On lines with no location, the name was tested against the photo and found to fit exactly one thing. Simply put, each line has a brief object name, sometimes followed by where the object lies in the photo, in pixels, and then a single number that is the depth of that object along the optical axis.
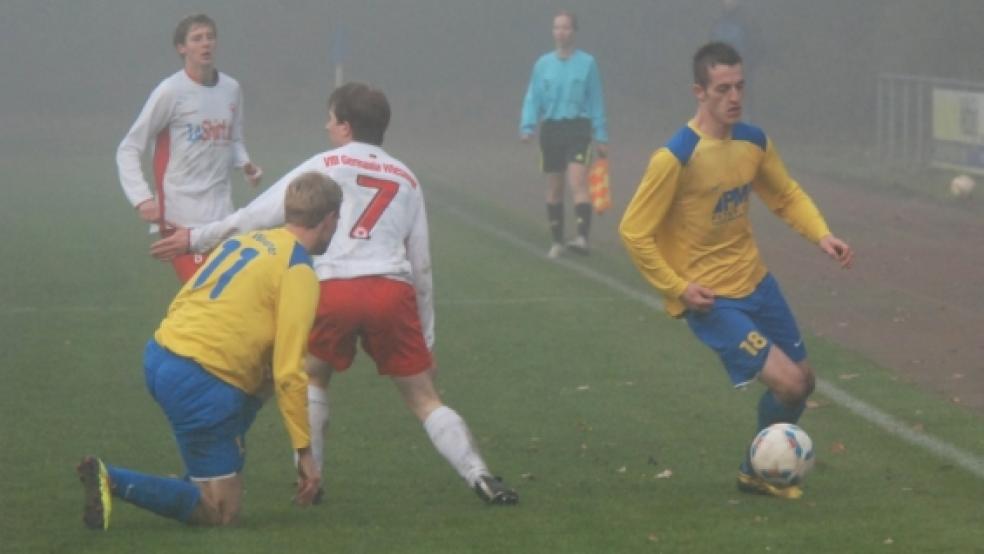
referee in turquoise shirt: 34.22
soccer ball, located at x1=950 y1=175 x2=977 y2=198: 44.00
